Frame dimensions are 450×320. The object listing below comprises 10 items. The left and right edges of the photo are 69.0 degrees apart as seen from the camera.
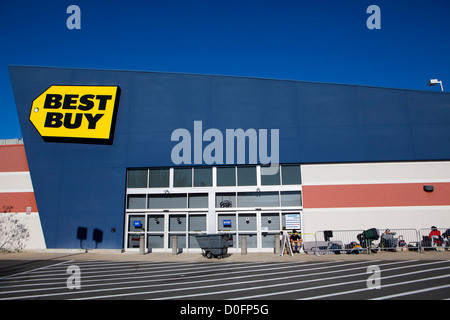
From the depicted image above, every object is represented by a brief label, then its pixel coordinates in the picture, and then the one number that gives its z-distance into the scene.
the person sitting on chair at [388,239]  16.12
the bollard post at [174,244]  17.30
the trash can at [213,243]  15.21
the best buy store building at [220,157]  18.06
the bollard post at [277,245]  16.83
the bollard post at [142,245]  17.64
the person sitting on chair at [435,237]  16.05
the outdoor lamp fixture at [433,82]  19.92
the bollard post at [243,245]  16.75
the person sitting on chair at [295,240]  16.81
